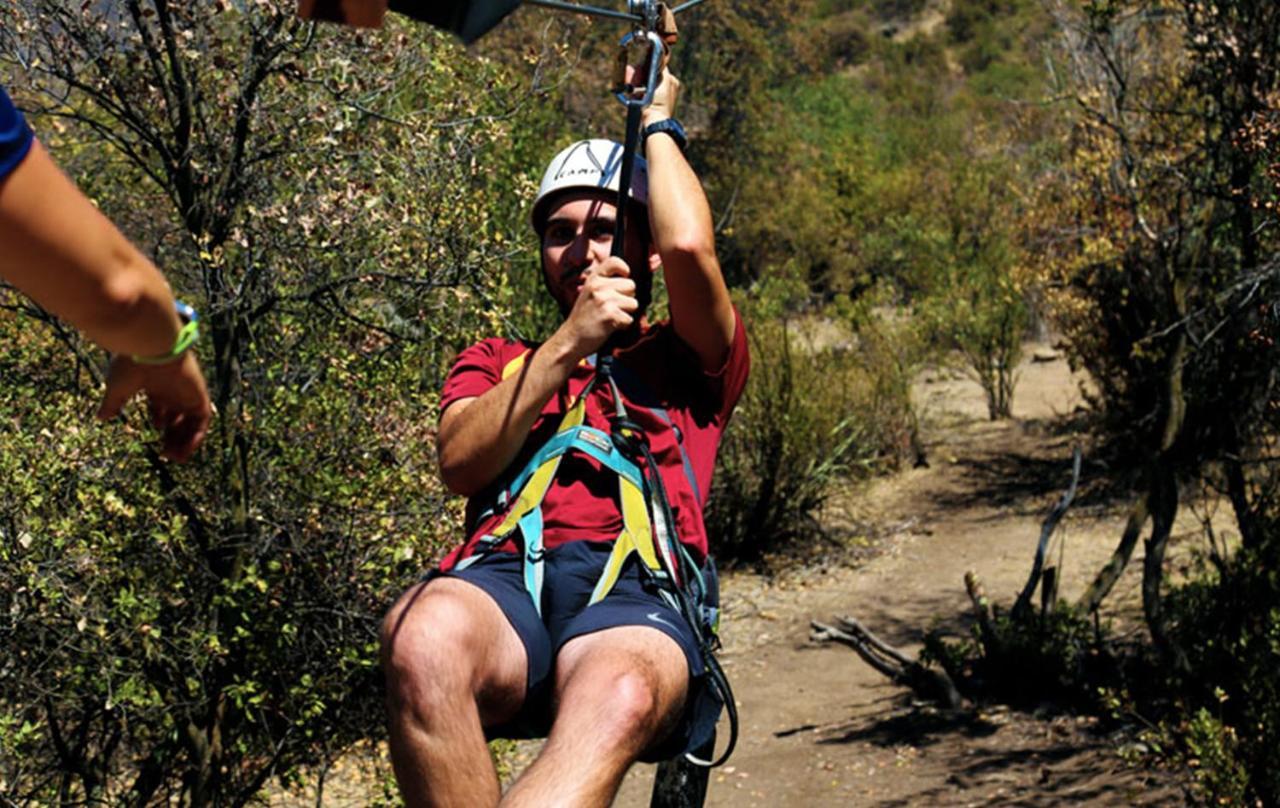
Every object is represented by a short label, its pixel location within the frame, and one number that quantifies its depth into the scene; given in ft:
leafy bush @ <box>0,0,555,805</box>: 15.62
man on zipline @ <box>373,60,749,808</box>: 8.96
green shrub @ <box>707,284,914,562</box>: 40.09
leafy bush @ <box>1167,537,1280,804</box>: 17.75
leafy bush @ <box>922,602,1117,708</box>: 26.45
